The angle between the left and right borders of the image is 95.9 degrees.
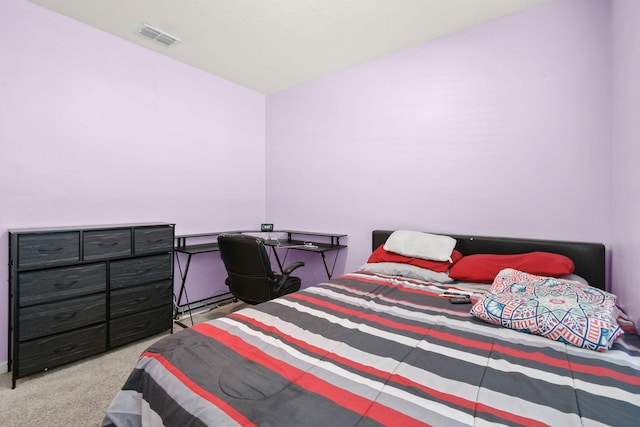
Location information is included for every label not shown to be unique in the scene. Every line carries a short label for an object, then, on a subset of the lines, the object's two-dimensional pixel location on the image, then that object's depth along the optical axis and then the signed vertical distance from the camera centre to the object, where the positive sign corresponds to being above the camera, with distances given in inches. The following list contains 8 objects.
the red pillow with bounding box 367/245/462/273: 95.2 -16.1
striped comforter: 33.4 -22.9
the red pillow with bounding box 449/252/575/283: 78.2 -14.6
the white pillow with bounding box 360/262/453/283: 91.6 -19.4
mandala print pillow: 48.6 -18.0
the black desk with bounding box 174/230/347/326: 125.8 -14.9
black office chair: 97.0 -20.6
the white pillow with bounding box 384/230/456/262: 96.6 -10.8
